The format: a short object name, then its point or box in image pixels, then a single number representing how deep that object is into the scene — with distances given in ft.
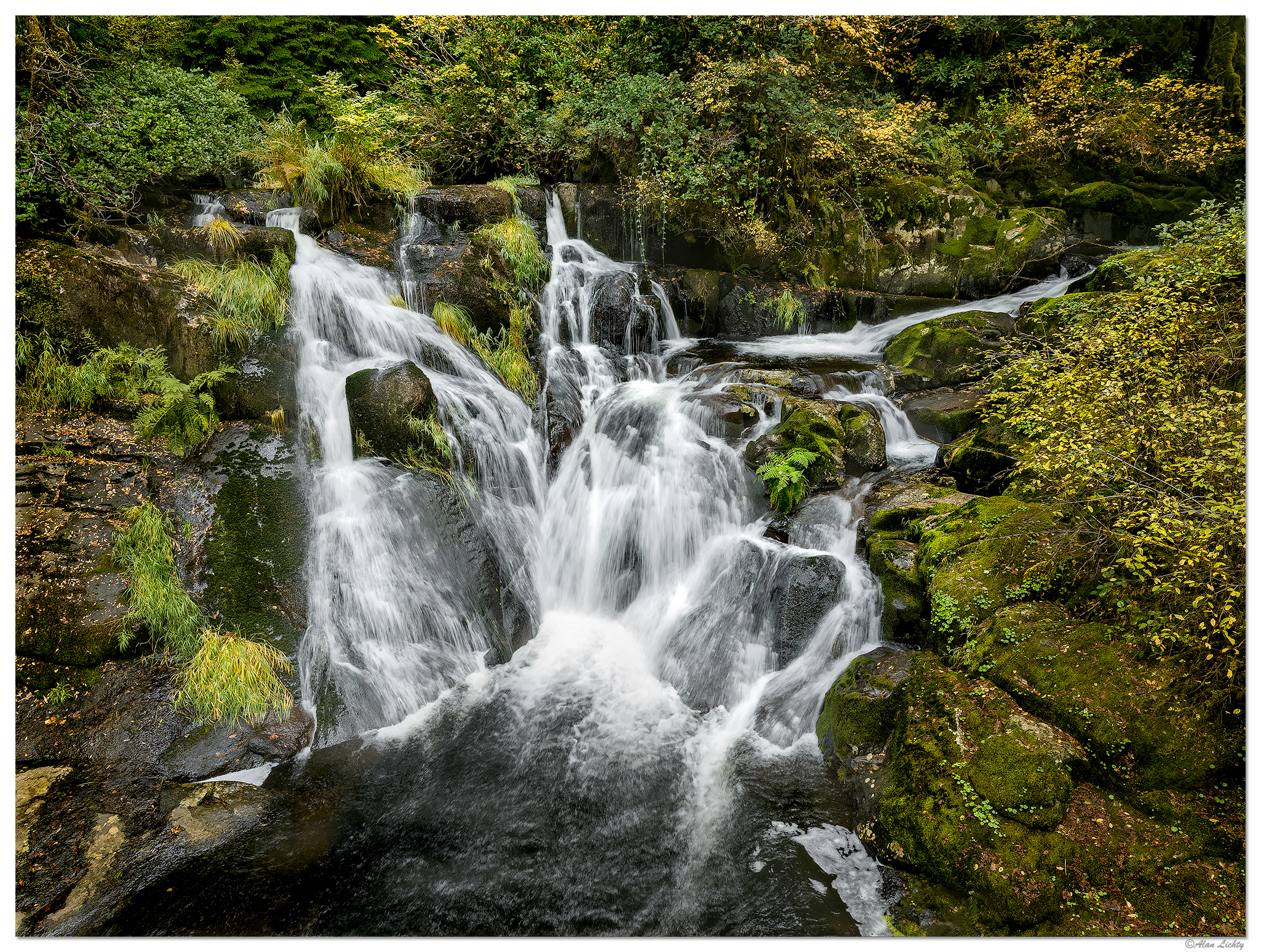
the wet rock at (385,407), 21.07
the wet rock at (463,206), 30.83
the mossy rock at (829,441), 23.30
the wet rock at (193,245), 22.90
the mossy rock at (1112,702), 11.50
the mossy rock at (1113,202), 37.70
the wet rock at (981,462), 21.21
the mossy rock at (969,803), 10.60
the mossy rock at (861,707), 14.51
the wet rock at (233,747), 14.62
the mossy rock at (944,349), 28.94
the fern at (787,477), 22.21
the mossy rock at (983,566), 14.98
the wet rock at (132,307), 18.65
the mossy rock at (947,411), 25.88
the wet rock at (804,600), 18.70
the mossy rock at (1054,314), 22.75
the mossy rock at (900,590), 17.40
